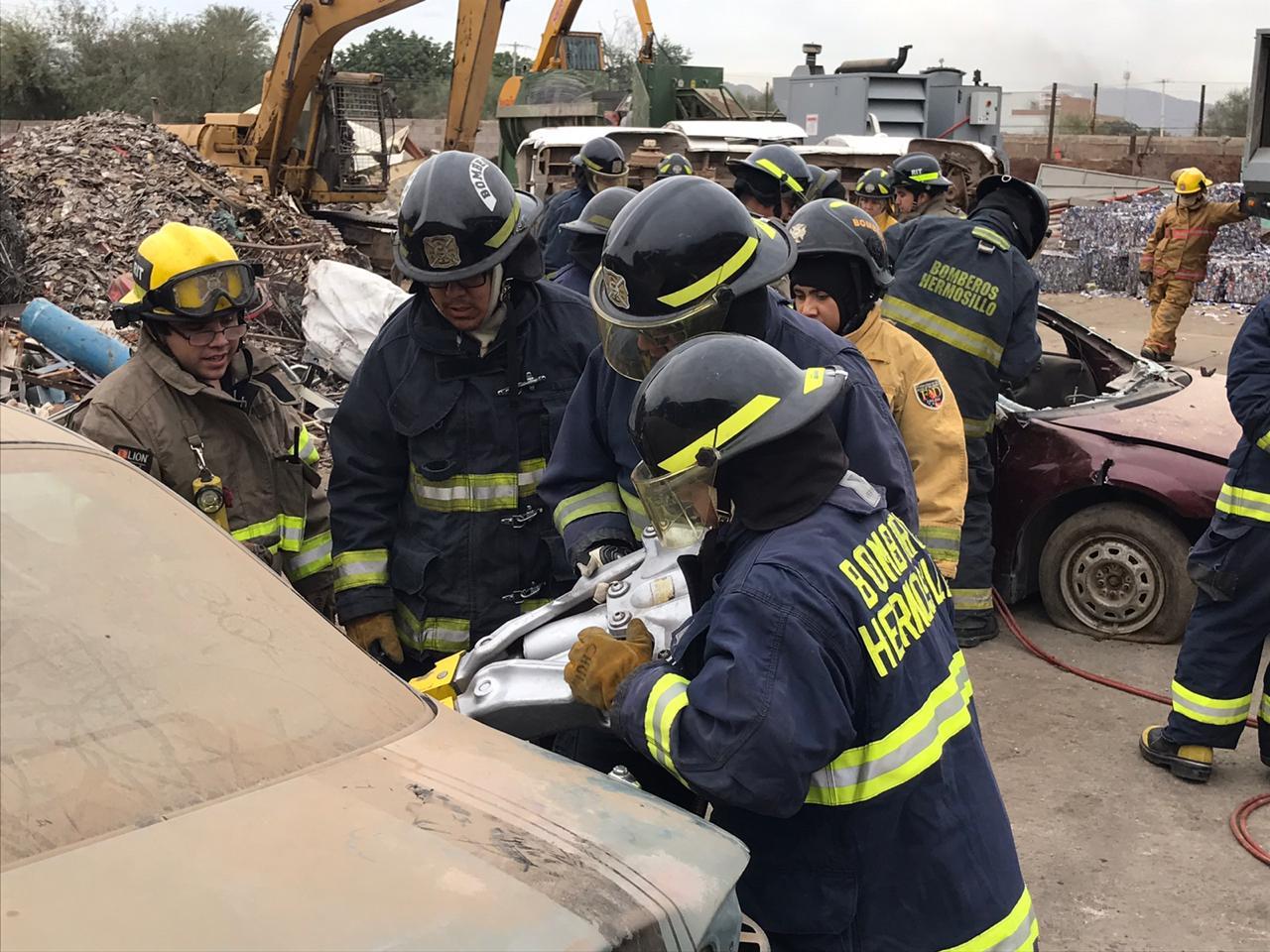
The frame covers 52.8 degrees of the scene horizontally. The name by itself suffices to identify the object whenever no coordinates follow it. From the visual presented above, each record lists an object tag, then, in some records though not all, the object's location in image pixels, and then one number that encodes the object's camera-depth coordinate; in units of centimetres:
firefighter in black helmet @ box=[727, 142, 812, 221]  676
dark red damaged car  572
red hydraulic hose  423
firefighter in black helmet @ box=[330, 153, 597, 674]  336
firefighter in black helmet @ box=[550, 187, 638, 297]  541
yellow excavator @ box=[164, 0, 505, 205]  1362
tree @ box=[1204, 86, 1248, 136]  3894
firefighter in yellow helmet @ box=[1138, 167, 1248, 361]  1365
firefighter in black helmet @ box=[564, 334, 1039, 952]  201
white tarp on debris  980
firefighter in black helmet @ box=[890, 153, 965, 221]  744
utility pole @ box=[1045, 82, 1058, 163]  2850
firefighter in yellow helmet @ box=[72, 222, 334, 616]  315
